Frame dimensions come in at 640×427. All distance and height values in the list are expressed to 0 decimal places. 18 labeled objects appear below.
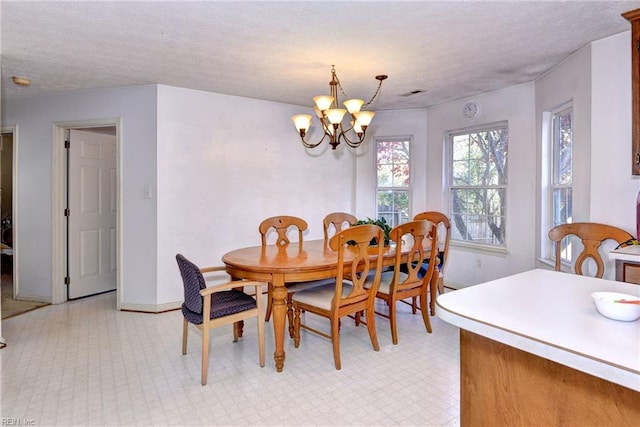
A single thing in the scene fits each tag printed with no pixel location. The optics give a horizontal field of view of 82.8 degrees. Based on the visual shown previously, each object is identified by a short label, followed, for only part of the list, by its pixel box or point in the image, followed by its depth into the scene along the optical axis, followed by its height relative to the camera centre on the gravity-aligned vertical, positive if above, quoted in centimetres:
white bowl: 103 -30
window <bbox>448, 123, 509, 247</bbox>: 416 +26
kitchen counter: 89 -36
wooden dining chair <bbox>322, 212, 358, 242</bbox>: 388 -16
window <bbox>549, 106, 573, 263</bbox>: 330 +34
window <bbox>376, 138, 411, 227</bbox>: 501 +37
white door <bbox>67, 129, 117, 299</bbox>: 422 -10
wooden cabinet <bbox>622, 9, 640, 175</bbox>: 222 +74
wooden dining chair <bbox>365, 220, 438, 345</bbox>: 283 -59
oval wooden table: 246 -45
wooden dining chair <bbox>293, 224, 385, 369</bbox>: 247 -66
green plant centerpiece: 322 -20
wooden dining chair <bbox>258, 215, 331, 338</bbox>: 304 -31
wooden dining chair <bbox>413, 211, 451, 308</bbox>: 363 -45
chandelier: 280 +71
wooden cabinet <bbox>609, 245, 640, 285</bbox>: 206 -34
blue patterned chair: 230 -68
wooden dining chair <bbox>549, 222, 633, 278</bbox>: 244 -21
